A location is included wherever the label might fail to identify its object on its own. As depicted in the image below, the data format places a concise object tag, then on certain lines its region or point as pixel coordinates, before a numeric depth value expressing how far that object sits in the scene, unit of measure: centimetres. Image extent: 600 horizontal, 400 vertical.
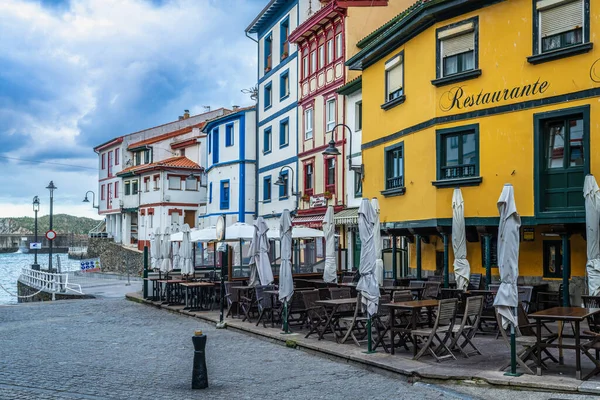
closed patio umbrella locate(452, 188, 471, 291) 1617
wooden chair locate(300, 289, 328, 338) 1368
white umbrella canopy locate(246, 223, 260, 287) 1741
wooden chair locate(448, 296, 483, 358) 1073
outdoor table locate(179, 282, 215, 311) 2061
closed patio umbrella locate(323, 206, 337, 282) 1909
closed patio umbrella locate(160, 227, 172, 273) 2442
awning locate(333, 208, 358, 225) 2651
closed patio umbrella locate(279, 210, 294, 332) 1458
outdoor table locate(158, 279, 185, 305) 2256
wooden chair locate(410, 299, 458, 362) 1045
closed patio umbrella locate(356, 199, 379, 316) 1173
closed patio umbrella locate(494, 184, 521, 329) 937
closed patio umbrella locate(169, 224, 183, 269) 2570
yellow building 1556
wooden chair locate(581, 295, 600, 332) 997
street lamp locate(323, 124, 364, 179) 2234
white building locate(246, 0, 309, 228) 3588
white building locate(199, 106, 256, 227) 4144
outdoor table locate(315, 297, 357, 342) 1278
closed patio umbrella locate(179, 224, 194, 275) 2291
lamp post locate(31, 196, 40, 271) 3903
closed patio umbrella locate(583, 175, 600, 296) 1382
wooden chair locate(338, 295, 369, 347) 1241
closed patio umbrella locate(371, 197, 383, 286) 1729
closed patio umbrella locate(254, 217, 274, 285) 1673
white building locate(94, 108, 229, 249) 5588
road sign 3353
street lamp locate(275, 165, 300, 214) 3419
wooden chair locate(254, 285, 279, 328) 1600
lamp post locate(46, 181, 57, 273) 3778
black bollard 916
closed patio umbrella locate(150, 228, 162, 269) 2595
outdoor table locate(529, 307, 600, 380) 880
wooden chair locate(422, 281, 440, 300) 1509
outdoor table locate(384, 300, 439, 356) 1095
